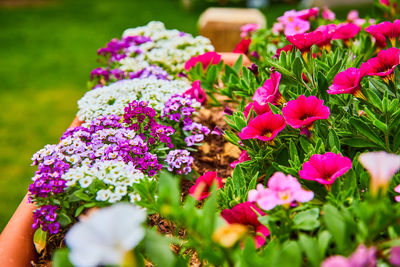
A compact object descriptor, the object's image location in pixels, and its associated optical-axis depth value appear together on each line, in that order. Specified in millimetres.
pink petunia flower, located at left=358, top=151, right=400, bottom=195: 428
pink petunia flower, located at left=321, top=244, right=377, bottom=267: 409
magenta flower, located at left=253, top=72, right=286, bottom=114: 547
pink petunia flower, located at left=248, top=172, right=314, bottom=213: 459
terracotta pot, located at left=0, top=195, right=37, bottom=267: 534
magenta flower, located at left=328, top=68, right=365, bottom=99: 521
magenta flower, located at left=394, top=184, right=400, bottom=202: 476
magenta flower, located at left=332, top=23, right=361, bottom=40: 615
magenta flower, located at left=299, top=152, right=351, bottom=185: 487
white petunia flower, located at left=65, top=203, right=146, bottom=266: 396
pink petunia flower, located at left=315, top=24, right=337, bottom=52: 586
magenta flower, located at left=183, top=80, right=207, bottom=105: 648
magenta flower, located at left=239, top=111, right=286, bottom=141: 522
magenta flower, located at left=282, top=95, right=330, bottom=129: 513
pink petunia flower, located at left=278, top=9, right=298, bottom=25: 705
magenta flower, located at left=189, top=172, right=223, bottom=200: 531
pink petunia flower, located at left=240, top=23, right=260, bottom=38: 796
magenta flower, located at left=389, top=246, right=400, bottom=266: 400
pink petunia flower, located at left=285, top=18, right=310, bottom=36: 654
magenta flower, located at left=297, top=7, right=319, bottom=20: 698
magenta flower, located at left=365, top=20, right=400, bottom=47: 578
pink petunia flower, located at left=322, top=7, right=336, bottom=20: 816
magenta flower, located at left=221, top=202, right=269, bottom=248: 494
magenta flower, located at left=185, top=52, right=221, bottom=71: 682
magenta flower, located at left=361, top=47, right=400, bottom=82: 537
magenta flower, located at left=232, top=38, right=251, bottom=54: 739
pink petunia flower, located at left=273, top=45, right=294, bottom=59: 590
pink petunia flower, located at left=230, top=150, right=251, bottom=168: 580
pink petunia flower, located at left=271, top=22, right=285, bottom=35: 742
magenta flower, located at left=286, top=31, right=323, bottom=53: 561
